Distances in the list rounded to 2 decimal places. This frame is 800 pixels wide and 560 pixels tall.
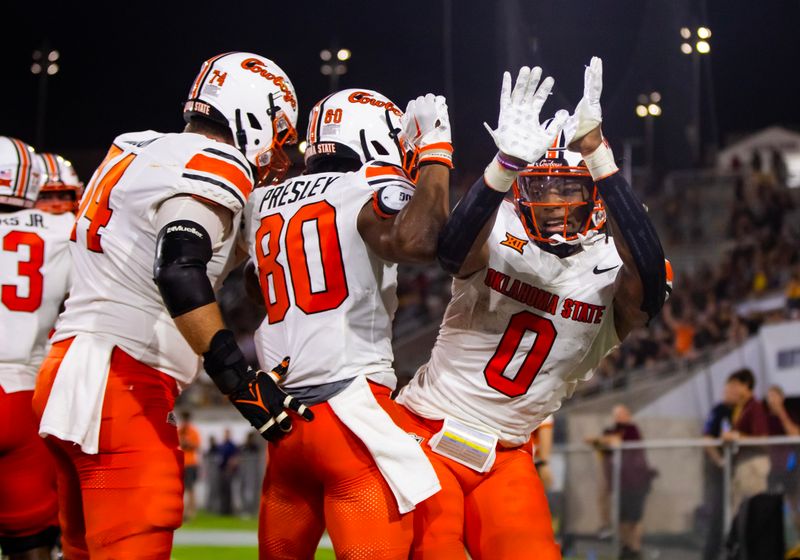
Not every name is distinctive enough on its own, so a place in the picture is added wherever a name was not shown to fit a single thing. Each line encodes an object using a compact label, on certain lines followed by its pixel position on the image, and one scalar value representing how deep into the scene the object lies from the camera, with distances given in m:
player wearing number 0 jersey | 6.59
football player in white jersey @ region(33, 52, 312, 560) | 5.82
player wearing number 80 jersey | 5.92
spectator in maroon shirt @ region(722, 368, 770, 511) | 12.84
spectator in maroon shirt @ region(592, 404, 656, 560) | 14.84
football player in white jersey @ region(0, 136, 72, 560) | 8.67
